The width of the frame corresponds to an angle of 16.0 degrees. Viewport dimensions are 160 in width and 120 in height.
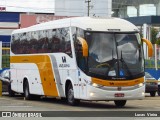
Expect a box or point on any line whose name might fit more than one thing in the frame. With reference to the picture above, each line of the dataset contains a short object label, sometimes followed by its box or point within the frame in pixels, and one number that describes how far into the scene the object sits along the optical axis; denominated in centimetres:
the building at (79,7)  9544
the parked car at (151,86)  3388
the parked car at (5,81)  3331
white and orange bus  2212
